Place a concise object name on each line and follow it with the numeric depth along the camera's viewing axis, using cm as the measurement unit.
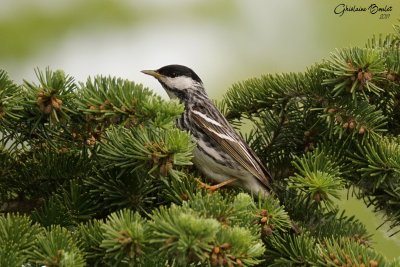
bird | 759
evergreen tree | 495
